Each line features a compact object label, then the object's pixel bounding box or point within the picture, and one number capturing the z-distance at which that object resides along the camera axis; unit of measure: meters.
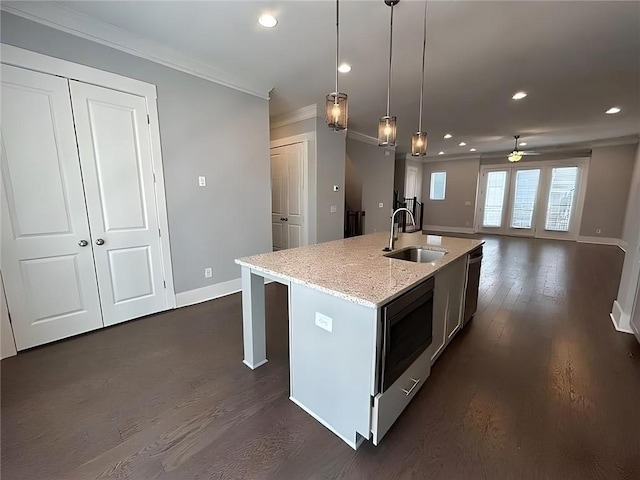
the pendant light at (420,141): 2.45
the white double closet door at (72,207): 2.12
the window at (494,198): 8.62
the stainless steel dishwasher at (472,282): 2.49
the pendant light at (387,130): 2.12
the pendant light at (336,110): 1.87
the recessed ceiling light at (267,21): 2.12
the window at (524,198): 8.06
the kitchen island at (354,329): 1.30
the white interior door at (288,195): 4.55
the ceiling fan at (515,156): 6.47
